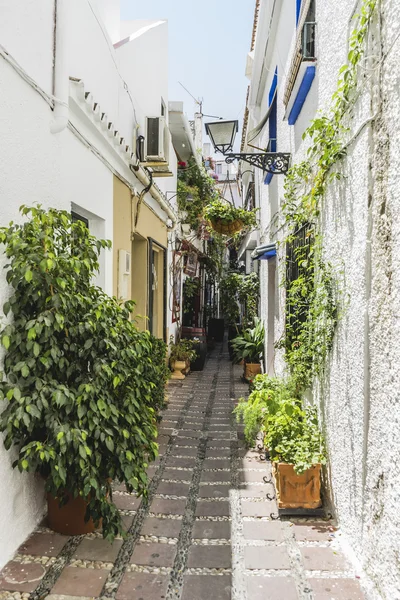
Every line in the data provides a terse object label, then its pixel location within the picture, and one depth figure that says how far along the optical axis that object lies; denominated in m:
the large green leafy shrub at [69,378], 2.88
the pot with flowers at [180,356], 9.76
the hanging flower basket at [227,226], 8.21
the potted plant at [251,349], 9.35
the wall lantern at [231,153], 5.83
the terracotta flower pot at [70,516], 3.36
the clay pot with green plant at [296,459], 3.65
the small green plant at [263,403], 4.69
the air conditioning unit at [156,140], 6.30
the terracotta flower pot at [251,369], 9.29
